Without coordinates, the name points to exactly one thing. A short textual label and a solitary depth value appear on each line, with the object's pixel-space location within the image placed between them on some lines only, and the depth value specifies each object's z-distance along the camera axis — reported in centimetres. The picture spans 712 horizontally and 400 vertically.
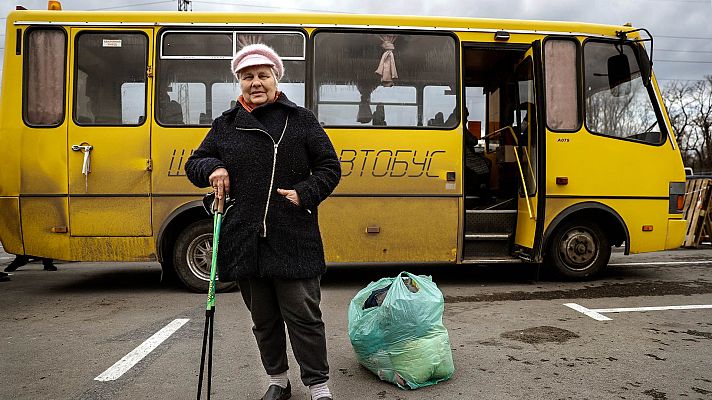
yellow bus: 590
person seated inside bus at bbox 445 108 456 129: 626
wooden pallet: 1011
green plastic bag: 340
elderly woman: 285
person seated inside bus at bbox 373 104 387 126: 620
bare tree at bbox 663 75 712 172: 5441
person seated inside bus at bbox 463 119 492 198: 726
